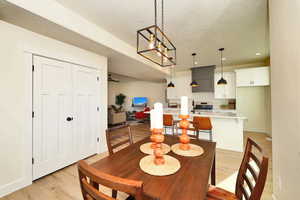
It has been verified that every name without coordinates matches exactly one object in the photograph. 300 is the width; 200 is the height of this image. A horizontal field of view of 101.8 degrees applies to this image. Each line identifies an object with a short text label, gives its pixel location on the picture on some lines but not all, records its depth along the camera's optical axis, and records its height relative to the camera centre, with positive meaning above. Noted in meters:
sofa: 6.04 -0.81
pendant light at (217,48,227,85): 3.43 +0.52
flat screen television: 8.23 -0.08
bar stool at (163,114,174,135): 3.12 -0.50
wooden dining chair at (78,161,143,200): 0.49 -0.36
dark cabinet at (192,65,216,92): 4.91 +0.96
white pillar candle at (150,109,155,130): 1.02 -0.14
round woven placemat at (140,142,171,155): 1.29 -0.54
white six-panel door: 2.05 -0.26
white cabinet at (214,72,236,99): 4.59 +0.47
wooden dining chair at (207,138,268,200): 0.90 -0.70
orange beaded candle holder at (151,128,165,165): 0.98 -0.38
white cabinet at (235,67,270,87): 3.86 +0.77
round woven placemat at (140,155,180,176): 0.91 -0.54
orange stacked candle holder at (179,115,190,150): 1.29 -0.36
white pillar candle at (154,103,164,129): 1.00 -0.14
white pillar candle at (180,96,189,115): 1.30 -0.06
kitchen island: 3.01 -0.80
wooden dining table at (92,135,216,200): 0.71 -0.54
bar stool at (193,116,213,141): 2.77 -0.53
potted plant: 7.82 +0.09
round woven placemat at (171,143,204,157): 1.23 -0.54
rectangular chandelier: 1.38 +0.68
